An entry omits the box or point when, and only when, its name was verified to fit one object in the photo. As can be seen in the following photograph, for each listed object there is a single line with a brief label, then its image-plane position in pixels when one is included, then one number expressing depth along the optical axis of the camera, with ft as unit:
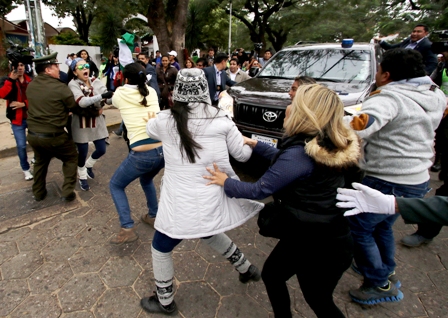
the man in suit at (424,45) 16.07
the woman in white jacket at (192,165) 5.83
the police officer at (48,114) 10.73
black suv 13.15
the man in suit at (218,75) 19.57
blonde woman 5.12
